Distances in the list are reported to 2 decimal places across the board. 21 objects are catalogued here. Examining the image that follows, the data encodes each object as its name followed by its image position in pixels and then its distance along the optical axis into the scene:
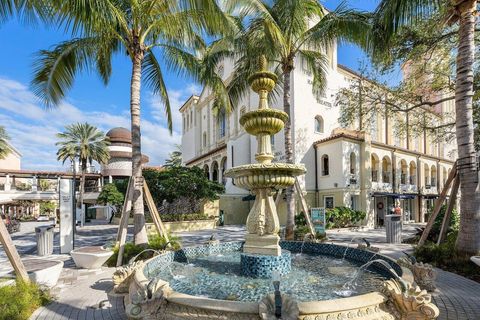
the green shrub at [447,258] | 7.31
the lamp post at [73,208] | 11.95
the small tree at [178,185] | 21.27
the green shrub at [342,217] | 19.44
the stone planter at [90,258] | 8.45
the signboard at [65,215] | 11.90
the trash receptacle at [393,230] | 13.45
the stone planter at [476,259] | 5.92
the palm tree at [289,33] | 10.92
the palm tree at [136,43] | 8.41
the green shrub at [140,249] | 9.16
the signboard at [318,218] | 13.98
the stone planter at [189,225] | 20.87
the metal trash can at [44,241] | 11.61
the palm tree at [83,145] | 36.72
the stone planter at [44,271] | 6.13
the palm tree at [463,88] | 8.06
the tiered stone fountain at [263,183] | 6.02
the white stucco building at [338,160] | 22.73
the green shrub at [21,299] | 4.71
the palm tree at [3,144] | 33.09
